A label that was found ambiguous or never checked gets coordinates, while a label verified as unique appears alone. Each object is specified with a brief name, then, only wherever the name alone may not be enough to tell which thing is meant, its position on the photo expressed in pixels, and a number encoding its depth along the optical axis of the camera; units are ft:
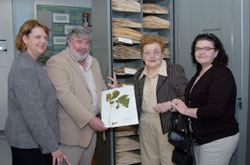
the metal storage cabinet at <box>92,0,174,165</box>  8.51
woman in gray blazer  4.95
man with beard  6.20
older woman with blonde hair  6.77
